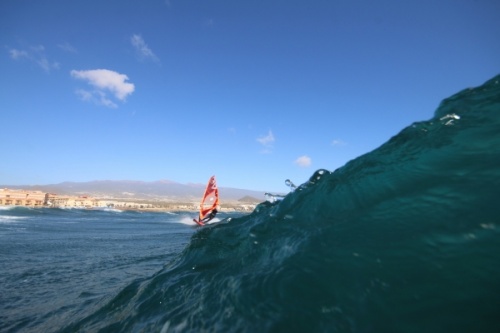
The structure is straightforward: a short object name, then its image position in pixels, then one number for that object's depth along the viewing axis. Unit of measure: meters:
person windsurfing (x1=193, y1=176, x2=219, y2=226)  43.88
